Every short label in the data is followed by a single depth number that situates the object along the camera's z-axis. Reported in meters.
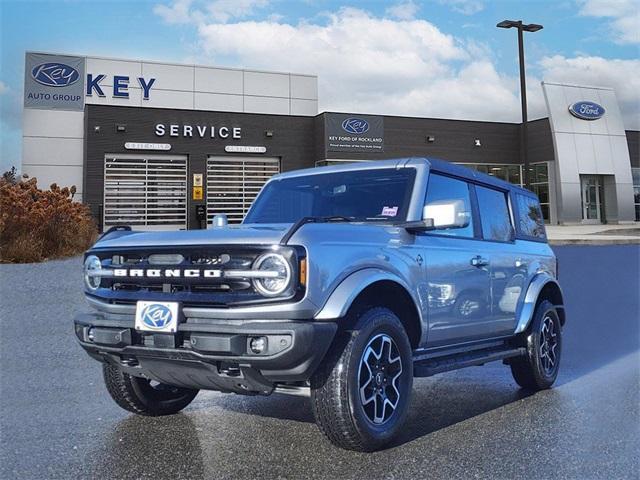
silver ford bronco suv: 3.25
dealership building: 27.53
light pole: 25.38
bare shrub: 13.97
